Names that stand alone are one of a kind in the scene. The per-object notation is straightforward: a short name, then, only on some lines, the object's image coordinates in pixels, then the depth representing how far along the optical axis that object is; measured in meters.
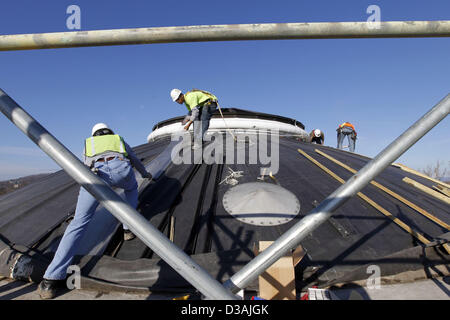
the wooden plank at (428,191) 4.25
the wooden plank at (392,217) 2.73
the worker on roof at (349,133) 10.58
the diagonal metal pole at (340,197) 1.08
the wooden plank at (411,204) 3.12
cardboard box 1.85
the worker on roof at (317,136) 12.63
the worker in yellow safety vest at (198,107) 5.50
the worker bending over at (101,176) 2.12
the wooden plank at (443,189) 4.66
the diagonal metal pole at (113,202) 0.97
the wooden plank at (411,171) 5.29
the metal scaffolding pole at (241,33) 1.22
